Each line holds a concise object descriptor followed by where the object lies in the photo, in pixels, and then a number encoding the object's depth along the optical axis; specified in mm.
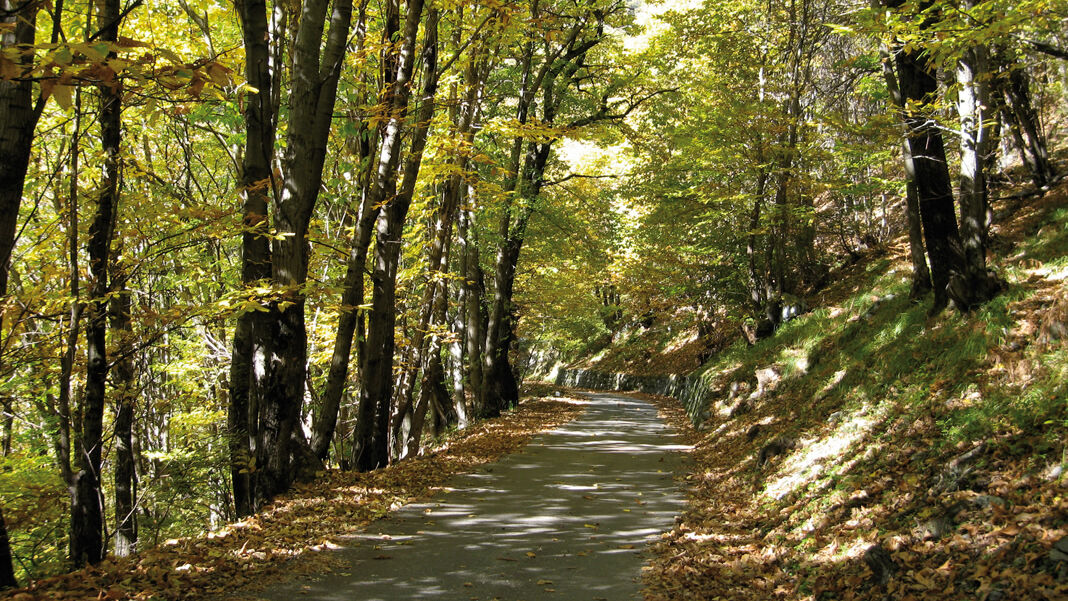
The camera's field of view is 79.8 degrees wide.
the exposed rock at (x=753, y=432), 10234
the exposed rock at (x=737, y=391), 13648
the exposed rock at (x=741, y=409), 12398
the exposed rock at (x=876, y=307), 11383
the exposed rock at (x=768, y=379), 12180
